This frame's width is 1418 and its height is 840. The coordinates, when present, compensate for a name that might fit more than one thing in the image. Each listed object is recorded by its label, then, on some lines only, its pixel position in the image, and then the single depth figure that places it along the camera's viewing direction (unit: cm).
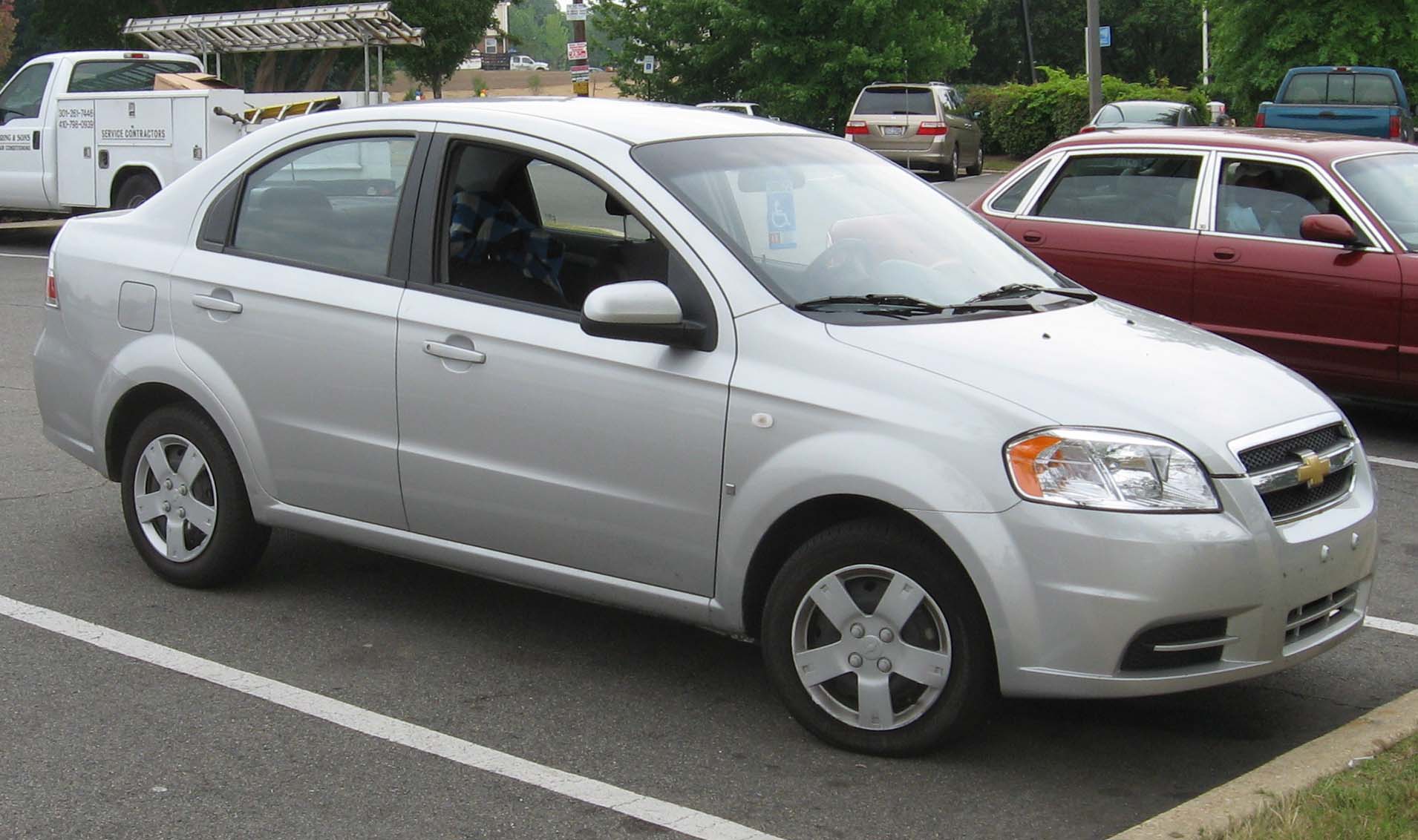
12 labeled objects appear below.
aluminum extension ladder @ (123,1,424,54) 2430
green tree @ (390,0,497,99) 4434
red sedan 836
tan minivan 3070
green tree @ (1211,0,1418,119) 2955
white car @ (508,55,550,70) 12793
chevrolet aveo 402
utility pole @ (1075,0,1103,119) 2681
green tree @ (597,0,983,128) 3922
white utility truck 1712
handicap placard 482
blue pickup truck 2334
